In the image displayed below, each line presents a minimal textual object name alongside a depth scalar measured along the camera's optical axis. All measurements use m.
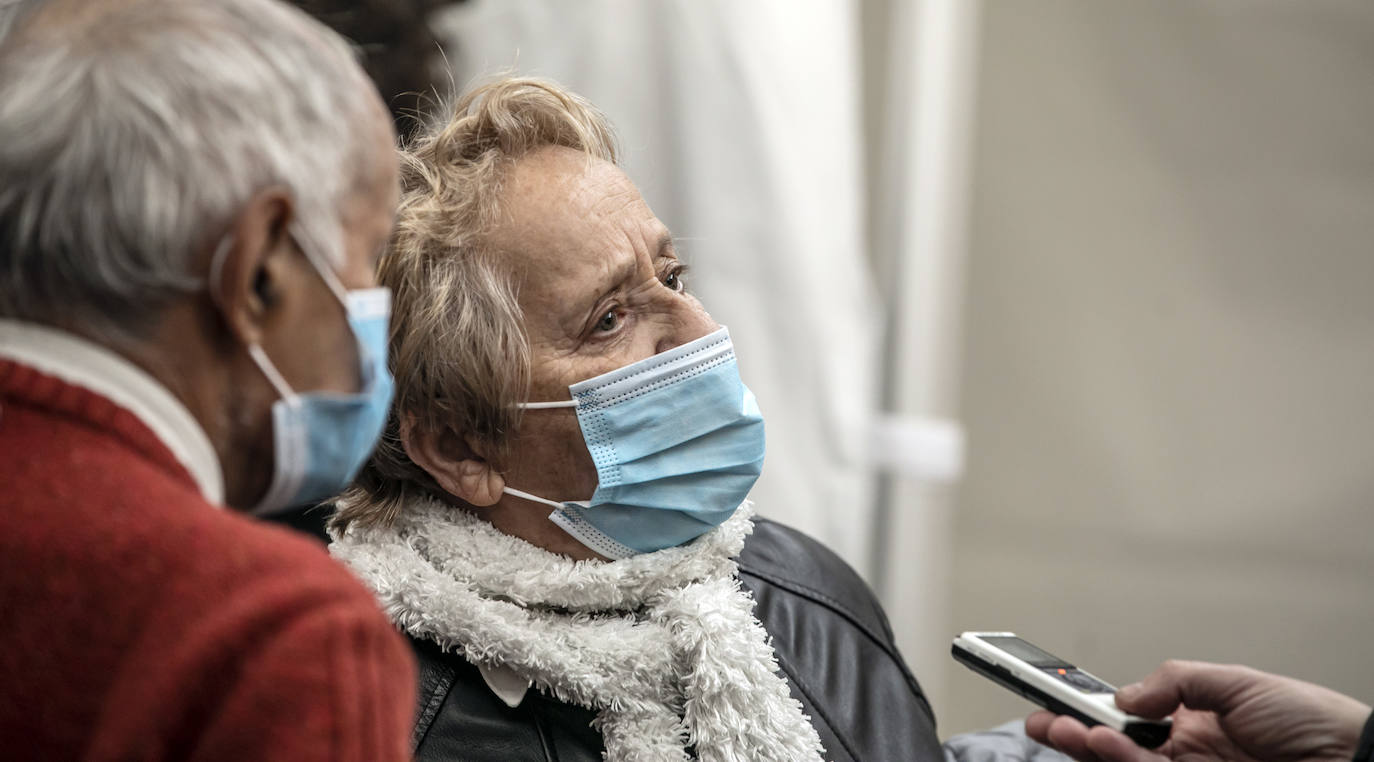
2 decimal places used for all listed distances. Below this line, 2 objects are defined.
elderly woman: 2.43
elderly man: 2.15
